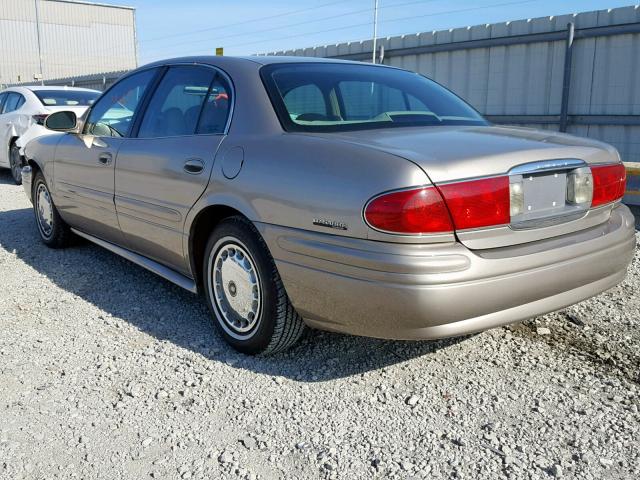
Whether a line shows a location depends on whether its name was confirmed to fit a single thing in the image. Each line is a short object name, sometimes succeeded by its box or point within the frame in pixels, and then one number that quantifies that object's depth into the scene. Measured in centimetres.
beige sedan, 243
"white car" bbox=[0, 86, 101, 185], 910
